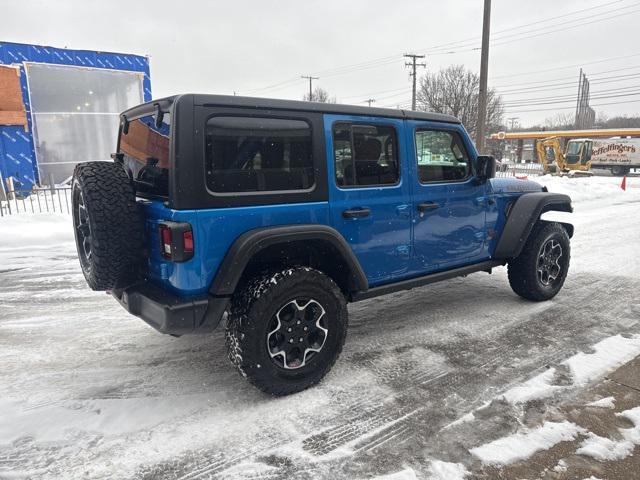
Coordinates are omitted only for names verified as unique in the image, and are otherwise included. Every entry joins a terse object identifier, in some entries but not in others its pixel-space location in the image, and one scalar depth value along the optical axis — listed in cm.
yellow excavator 3019
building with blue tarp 1488
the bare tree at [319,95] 5994
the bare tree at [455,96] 3931
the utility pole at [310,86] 5703
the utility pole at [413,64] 4463
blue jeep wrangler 270
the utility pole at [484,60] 1537
